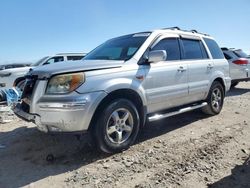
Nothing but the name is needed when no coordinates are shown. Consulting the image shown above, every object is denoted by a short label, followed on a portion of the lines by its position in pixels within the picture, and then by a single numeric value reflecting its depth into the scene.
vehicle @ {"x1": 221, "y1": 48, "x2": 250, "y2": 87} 7.91
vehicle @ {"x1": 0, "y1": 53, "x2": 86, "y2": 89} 7.17
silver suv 2.68
